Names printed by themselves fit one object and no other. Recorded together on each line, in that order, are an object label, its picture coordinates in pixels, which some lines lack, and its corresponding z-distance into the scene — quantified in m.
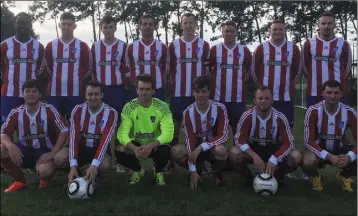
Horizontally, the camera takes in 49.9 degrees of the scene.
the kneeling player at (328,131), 4.02
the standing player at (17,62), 4.65
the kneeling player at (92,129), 3.94
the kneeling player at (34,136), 3.91
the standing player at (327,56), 4.66
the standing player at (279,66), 4.71
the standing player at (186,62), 4.84
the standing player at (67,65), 4.77
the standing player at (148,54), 4.82
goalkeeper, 4.06
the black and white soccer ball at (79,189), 3.51
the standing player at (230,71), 4.79
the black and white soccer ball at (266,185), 3.74
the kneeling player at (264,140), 4.03
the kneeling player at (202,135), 4.06
